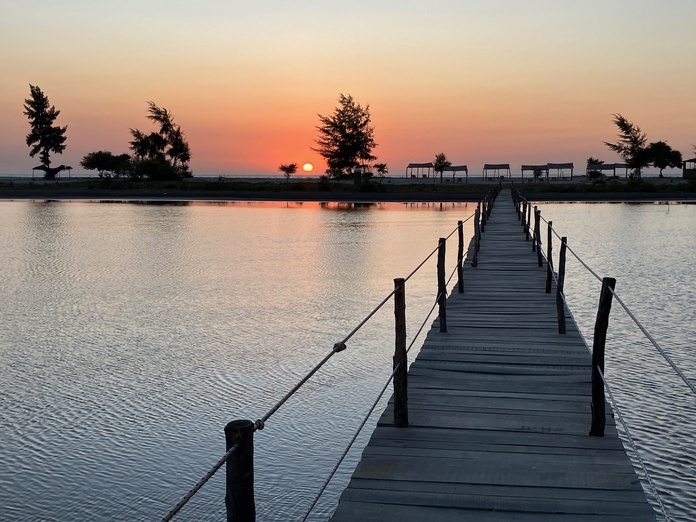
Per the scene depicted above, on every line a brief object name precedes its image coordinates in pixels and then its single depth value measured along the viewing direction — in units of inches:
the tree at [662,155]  3873.0
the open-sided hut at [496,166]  4431.6
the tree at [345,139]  3870.6
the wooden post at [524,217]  1152.7
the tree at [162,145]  4045.3
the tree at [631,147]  3835.4
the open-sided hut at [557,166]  4191.7
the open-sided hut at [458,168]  4352.9
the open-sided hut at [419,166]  4449.6
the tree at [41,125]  4500.5
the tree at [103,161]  4638.8
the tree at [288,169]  4148.6
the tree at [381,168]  4215.1
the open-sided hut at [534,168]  4224.9
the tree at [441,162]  4660.4
